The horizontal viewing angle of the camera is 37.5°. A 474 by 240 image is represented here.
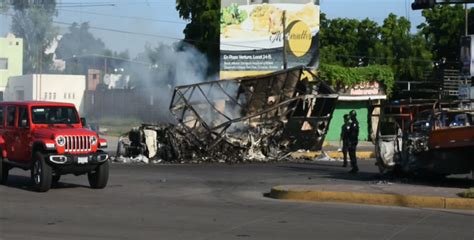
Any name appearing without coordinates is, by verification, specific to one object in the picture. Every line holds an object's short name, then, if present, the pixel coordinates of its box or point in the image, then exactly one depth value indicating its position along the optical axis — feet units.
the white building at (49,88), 207.31
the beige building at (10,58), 212.23
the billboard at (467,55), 84.12
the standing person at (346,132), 69.62
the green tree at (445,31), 175.22
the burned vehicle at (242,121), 82.99
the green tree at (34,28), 176.65
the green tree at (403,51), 169.58
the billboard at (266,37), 123.65
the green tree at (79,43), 205.05
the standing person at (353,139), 65.82
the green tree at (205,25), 145.79
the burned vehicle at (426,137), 48.60
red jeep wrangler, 48.49
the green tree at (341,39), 191.01
